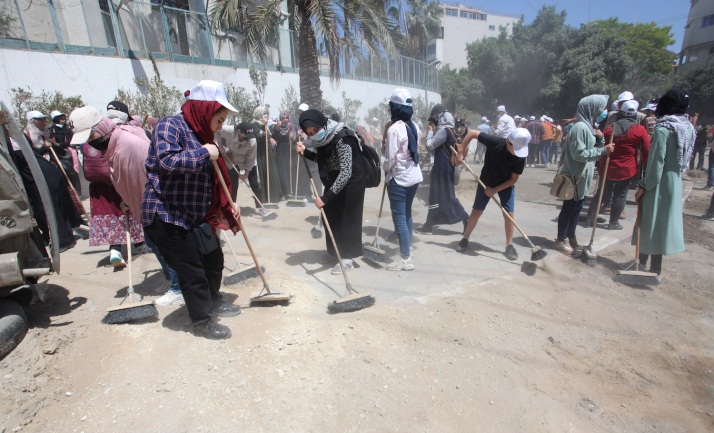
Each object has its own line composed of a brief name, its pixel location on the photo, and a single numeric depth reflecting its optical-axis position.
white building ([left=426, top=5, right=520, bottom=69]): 52.66
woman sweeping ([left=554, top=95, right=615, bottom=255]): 4.41
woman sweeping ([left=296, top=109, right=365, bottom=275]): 3.87
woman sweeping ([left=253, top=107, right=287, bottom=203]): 7.67
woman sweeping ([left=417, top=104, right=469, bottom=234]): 5.71
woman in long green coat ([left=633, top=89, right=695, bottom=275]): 3.94
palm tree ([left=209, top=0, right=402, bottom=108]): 9.55
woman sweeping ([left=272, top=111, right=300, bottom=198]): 8.16
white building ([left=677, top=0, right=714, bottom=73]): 34.41
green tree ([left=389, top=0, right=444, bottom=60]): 35.06
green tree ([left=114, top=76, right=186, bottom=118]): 9.67
